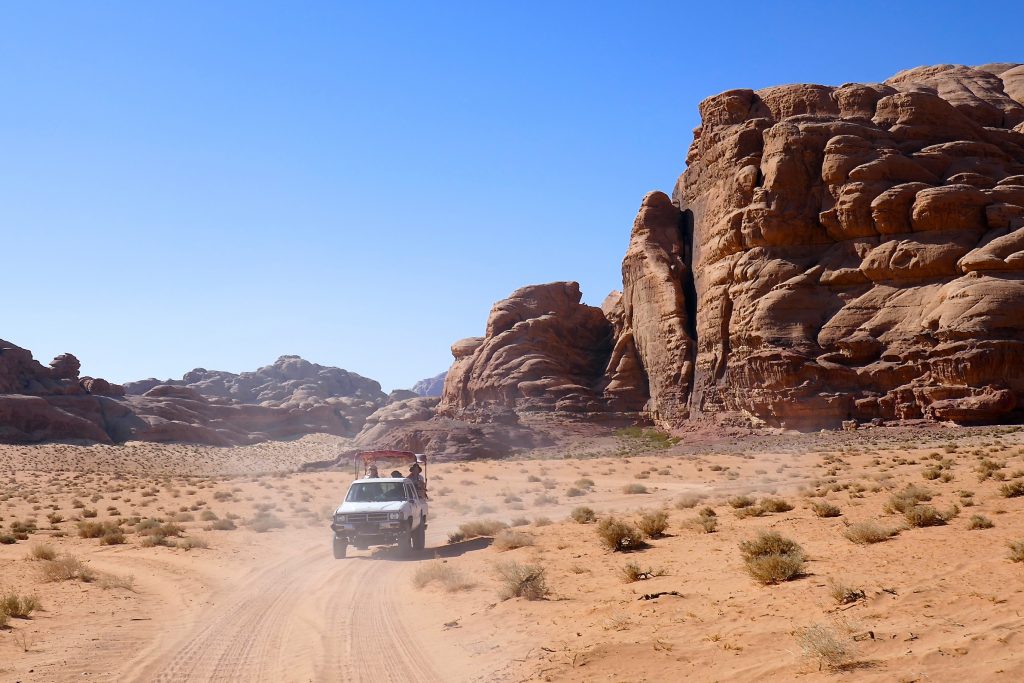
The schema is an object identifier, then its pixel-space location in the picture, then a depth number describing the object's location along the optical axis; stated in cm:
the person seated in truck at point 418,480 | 1950
